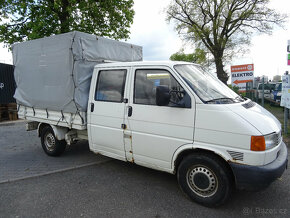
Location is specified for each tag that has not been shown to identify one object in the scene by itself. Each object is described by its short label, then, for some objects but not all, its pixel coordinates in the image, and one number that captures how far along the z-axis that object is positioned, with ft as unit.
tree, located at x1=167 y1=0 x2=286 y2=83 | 67.06
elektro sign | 28.81
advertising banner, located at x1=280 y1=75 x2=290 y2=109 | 21.68
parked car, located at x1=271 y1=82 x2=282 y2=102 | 46.65
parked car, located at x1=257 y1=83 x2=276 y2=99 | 53.32
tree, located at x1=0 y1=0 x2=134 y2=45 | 37.55
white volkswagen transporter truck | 9.06
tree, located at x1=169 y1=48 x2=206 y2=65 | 77.02
